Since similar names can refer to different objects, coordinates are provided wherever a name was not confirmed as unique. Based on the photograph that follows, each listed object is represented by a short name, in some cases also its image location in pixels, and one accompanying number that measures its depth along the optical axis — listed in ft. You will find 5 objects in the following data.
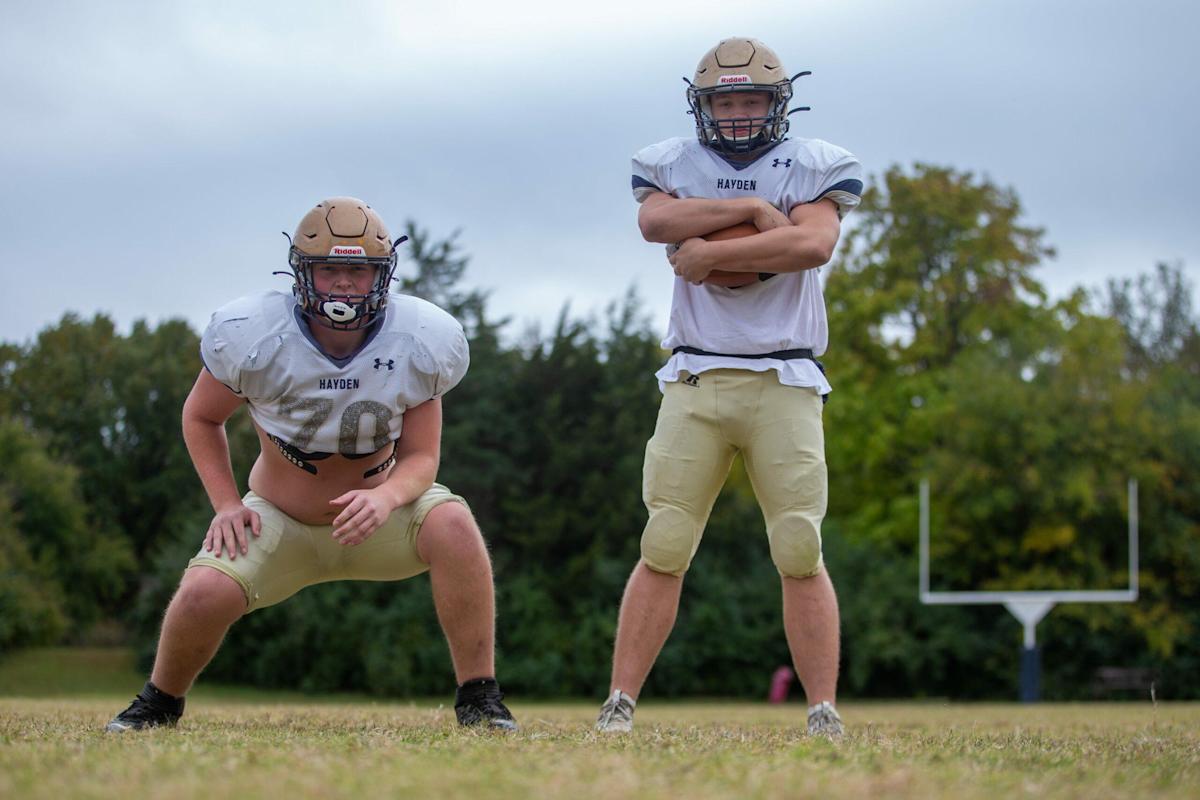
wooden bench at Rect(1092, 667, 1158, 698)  86.94
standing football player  15.98
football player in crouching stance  14.93
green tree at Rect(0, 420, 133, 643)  84.38
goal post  78.95
